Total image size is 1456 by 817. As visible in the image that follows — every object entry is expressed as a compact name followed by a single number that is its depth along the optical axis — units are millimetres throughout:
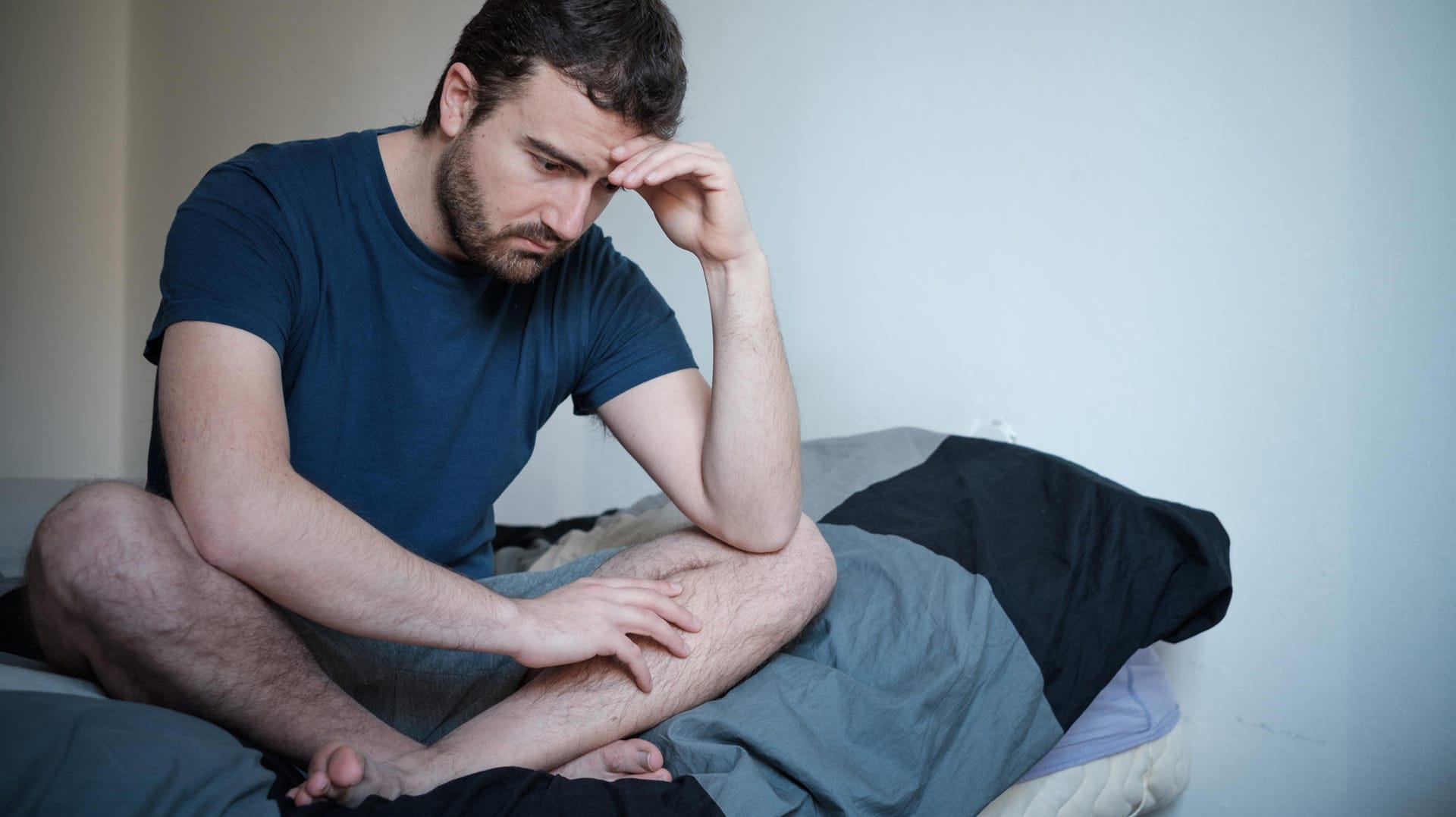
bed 749
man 879
